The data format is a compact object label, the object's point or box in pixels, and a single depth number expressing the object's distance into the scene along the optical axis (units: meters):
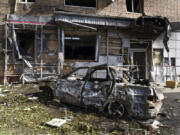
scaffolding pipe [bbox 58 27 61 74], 9.90
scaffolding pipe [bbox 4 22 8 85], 9.27
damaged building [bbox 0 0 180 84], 9.47
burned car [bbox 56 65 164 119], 4.39
